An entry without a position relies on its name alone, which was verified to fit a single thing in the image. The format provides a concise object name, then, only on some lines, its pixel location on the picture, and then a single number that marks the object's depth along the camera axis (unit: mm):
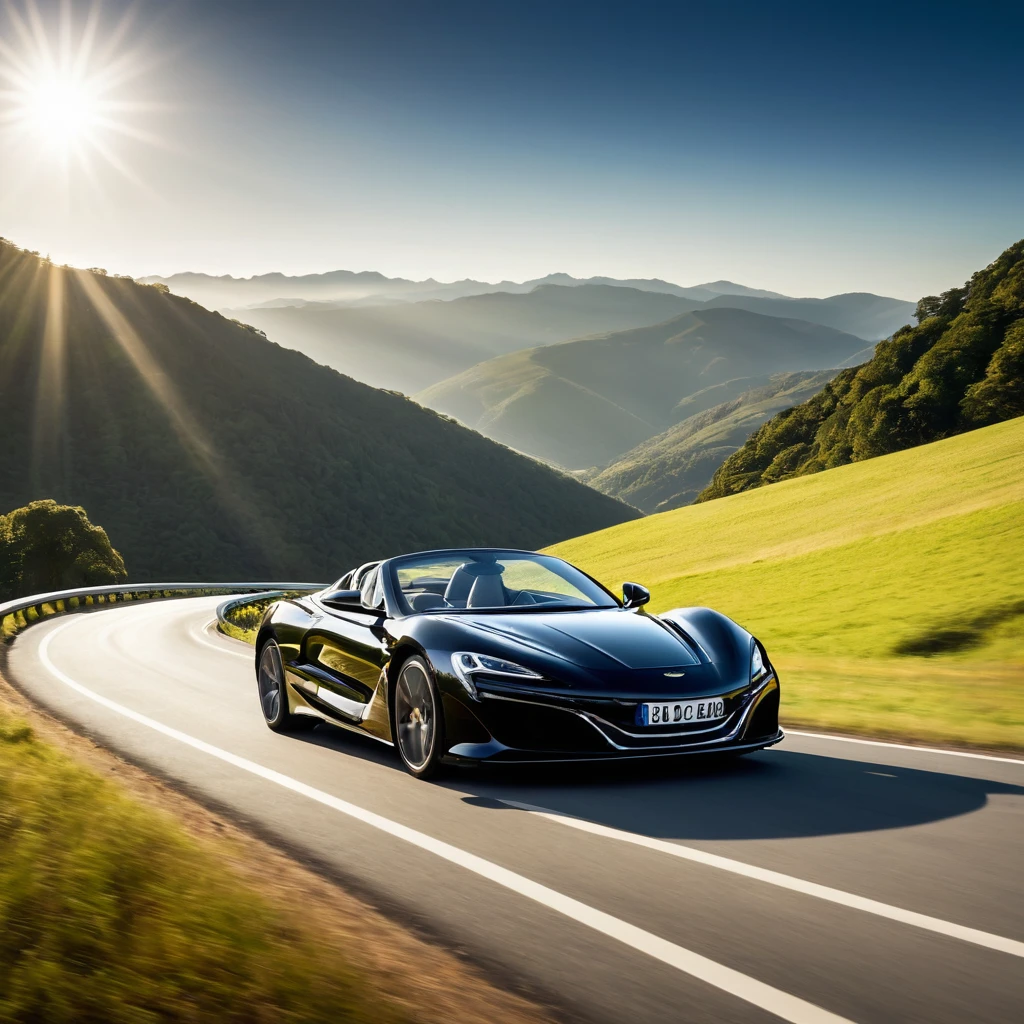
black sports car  6133
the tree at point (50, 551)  61281
